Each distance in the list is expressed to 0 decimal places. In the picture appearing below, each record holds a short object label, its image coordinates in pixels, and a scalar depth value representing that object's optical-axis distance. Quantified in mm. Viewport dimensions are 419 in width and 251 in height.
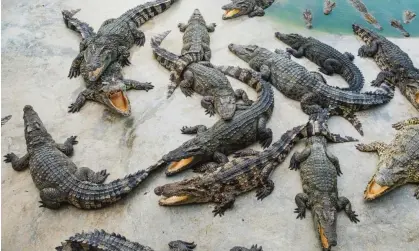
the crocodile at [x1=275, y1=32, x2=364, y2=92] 6504
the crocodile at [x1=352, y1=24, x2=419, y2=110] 6238
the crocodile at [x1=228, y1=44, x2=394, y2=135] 5918
